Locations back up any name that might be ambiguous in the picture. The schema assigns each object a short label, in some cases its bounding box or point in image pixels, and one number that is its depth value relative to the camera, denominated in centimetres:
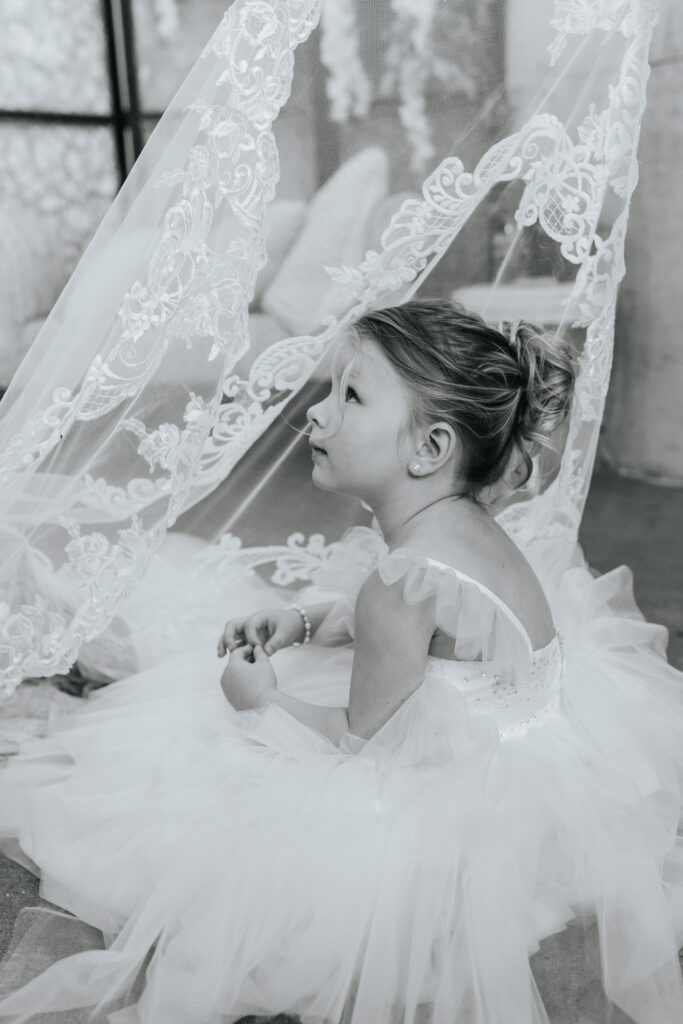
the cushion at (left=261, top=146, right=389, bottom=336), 151
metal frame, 308
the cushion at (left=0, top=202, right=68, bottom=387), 318
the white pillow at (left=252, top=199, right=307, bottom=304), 149
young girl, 100
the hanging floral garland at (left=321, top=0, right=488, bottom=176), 142
